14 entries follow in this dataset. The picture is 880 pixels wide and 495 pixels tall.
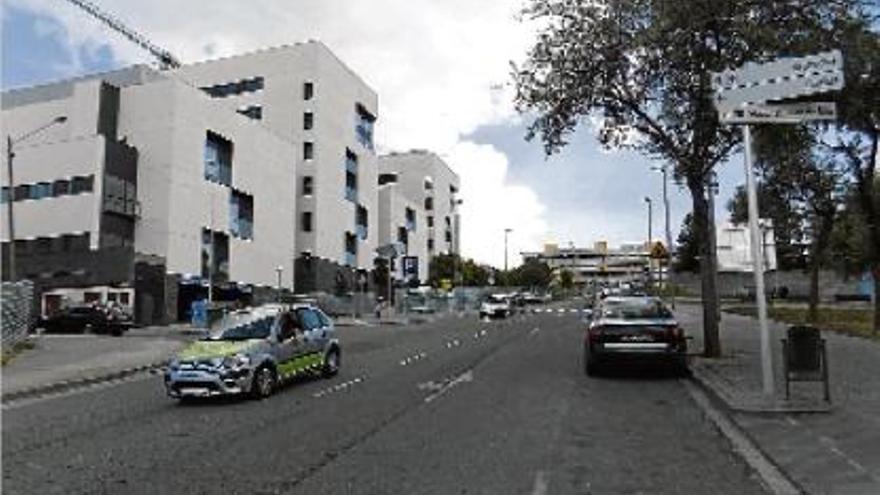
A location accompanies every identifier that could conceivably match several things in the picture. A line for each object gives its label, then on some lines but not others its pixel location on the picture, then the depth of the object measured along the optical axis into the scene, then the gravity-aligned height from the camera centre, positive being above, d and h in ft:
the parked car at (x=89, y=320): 148.97 +1.76
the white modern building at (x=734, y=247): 150.71 +12.09
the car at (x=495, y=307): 205.98 +4.66
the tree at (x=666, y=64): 63.72 +17.70
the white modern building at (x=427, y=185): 465.47 +66.43
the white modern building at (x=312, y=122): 281.13 +58.44
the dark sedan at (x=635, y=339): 63.57 -0.58
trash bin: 47.11 -1.20
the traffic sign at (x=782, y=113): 46.50 +9.85
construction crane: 371.15 +112.67
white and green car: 53.98 -1.32
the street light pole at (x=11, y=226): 118.73 +12.91
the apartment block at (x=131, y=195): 184.85 +26.03
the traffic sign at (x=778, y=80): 45.85 +11.30
